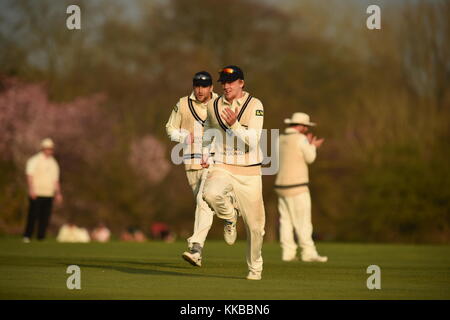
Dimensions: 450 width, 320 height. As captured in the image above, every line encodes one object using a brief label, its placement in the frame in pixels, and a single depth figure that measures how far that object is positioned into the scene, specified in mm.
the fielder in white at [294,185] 18984
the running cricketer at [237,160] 12617
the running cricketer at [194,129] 15203
